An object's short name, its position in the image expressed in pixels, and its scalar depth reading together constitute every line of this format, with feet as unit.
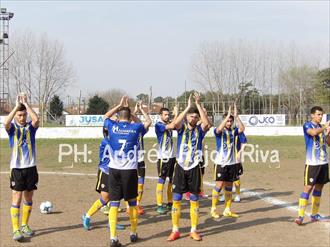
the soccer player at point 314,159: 27.61
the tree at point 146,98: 128.67
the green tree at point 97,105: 162.61
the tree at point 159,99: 134.97
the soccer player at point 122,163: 23.12
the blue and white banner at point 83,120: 138.00
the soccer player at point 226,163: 30.25
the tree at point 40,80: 154.61
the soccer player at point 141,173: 31.76
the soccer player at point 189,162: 24.43
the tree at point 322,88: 184.11
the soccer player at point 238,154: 33.35
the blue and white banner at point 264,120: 141.28
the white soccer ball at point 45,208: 31.17
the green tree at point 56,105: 160.04
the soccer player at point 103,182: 26.27
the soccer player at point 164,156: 31.60
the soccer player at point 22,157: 24.44
